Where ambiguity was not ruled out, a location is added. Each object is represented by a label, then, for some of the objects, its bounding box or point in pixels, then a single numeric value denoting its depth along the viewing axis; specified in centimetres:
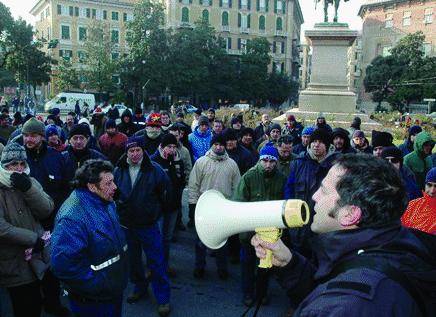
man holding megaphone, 136
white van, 4078
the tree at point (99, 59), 4412
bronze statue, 1804
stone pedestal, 1769
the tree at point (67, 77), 4681
